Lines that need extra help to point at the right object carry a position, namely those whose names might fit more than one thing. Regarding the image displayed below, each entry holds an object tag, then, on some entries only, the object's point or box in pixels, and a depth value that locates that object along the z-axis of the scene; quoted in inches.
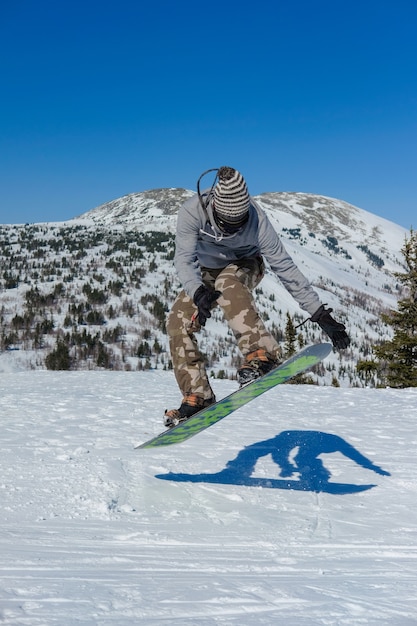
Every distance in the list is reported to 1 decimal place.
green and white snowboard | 187.6
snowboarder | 190.2
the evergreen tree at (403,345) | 888.3
